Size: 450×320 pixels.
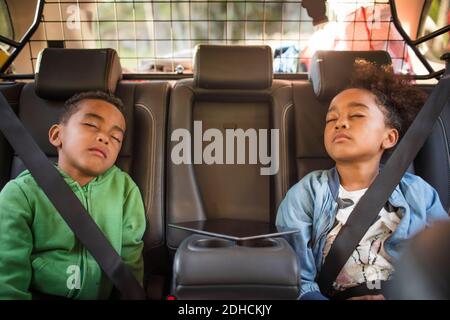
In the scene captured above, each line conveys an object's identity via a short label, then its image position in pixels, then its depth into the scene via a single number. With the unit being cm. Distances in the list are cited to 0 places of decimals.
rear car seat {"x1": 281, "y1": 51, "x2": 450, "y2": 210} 114
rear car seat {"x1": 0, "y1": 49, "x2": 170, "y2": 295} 112
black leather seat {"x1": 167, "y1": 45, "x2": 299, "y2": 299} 115
